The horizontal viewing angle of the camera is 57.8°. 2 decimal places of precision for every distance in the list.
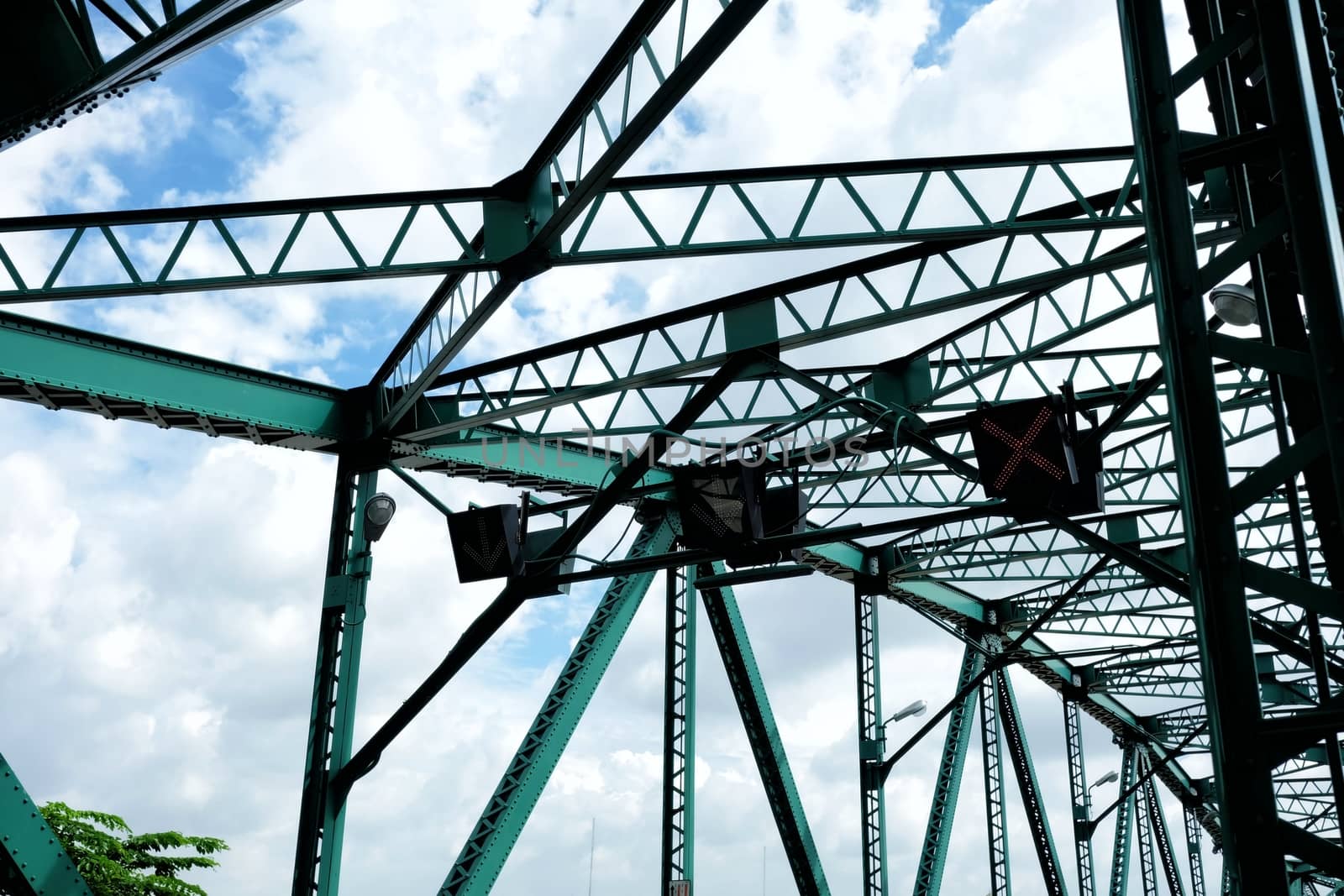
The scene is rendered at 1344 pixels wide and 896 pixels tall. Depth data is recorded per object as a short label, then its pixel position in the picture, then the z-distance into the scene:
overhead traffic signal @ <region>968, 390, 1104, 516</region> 10.37
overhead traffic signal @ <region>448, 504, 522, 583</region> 13.30
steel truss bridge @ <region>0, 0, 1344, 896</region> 4.12
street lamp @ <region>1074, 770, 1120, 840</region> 30.67
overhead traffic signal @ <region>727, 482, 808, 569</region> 12.59
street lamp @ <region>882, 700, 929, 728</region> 20.48
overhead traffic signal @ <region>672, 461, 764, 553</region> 12.51
